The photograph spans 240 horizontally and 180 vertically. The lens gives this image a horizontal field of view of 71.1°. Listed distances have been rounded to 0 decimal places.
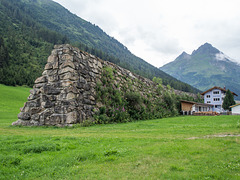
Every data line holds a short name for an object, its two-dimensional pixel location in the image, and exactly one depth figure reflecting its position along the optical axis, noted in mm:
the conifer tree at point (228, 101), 55938
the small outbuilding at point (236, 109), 46562
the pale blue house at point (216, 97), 67375
